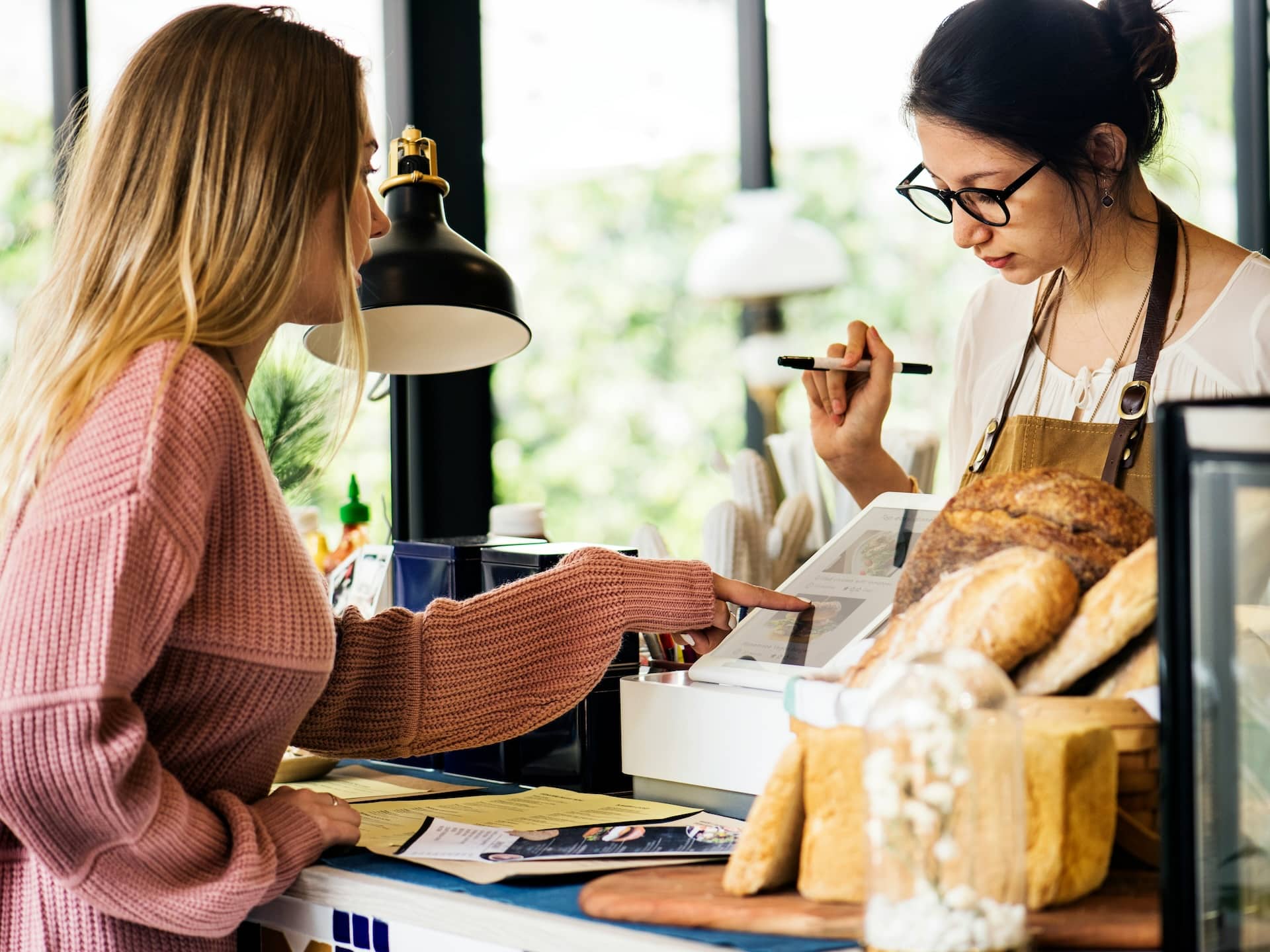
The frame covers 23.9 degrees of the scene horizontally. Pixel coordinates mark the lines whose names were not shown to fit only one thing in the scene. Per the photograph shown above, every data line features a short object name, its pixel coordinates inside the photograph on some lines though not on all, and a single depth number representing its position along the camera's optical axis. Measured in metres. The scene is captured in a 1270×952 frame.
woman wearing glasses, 3.00
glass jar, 2.07
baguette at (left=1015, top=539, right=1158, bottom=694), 2.17
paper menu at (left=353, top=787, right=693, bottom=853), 2.54
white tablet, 2.58
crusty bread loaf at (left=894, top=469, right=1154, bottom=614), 2.26
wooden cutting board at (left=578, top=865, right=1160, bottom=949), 2.10
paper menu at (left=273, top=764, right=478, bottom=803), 2.78
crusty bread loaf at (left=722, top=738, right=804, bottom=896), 2.20
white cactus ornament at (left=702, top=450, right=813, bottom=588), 4.05
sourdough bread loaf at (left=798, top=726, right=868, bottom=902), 2.18
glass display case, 2.04
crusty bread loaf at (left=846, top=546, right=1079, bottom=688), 2.18
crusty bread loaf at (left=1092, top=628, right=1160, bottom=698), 2.18
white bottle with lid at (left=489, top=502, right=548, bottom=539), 3.32
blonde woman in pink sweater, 2.24
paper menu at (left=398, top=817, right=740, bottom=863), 2.40
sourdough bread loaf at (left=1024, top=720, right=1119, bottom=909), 2.12
